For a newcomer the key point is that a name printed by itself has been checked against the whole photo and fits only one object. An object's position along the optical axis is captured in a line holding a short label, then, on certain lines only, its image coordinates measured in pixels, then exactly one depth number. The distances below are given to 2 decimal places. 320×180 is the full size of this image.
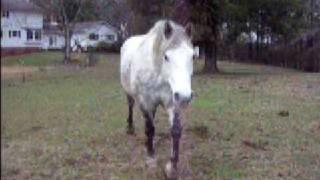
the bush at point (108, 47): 74.69
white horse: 6.14
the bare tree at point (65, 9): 54.72
